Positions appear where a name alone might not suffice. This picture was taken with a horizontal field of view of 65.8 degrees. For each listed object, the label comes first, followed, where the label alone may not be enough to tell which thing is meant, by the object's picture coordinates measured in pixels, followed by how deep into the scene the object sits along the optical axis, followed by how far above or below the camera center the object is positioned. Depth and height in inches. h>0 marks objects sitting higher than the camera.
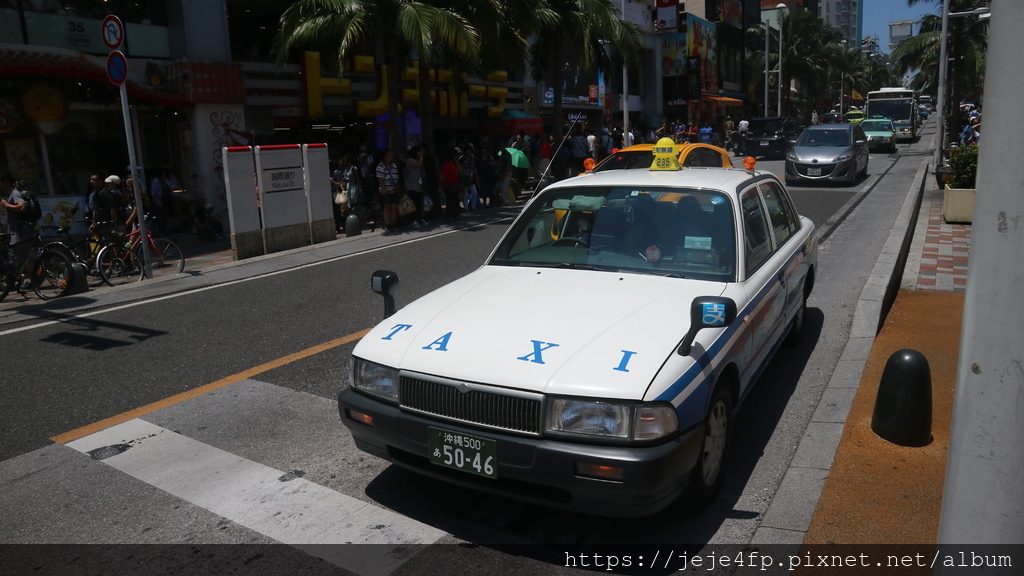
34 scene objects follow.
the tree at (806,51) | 2234.3 +215.1
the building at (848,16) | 6865.2 +955.3
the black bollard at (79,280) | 409.4 -61.1
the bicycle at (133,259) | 450.0 -58.3
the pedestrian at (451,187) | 687.1 -36.4
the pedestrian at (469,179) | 748.0 -33.8
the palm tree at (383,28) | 608.7 +93.5
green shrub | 514.9 -28.3
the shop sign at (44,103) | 562.3 +42.0
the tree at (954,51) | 1366.9 +139.0
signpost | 421.4 +52.0
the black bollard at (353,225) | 602.5 -57.4
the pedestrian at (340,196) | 628.4 -36.9
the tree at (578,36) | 877.8 +116.8
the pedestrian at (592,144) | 944.9 -8.0
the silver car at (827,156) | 804.6 -29.0
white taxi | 135.1 -39.9
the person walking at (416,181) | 652.1 -28.9
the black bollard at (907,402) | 185.5 -64.4
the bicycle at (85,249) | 417.1 -50.1
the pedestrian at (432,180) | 679.1 -30.2
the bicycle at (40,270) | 405.7 -54.5
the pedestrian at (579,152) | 898.7 -15.2
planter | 511.2 -53.6
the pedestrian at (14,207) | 456.8 -24.5
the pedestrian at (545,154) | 927.5 -16.5
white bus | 1685.5 +33.5
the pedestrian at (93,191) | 527.5 -20.4
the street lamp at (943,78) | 929.6 +59.5
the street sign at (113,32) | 420.2 +66.5
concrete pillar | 100.5 -28.2
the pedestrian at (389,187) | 623.2 -31.4
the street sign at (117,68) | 426.6 +48.6
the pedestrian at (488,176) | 788.0 -33.0
